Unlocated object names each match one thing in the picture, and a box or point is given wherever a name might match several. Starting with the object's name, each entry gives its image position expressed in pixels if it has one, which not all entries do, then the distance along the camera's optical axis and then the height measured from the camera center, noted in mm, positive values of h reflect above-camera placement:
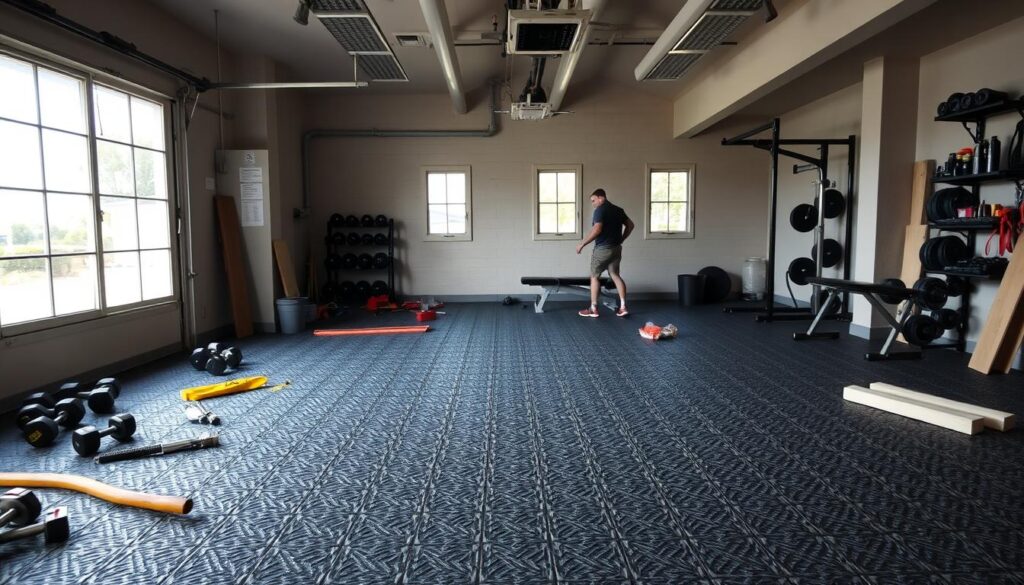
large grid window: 3812 +347
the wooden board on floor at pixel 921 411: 3125 -993
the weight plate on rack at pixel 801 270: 7840 -378
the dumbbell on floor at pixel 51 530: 2078 -1064
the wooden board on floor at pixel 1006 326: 4371 -651
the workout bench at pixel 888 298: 4844 -494
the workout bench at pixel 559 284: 8102 -592
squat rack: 6699 +650
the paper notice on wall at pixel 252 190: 6523 +612
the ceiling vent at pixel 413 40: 6477 +2365
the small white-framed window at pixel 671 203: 9414 +664
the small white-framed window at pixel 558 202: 9305 +676
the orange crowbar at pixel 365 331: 6461 -1012
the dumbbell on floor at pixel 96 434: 2896 -1006
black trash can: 8844 -707
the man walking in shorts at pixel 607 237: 7486 +80
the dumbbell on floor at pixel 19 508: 2113 -994
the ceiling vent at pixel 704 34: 4789 +2007
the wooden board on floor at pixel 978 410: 3150 -963
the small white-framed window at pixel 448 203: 9250 +655
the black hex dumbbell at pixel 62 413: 3213 -978
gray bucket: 6648 -834
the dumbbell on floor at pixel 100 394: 3594 -986
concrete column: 5582 +835
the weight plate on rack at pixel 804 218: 7527 +336
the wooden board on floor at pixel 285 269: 6977 -320
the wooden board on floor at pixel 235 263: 6312 -224
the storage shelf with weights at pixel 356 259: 8906 -247
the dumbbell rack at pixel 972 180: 4488 +533
